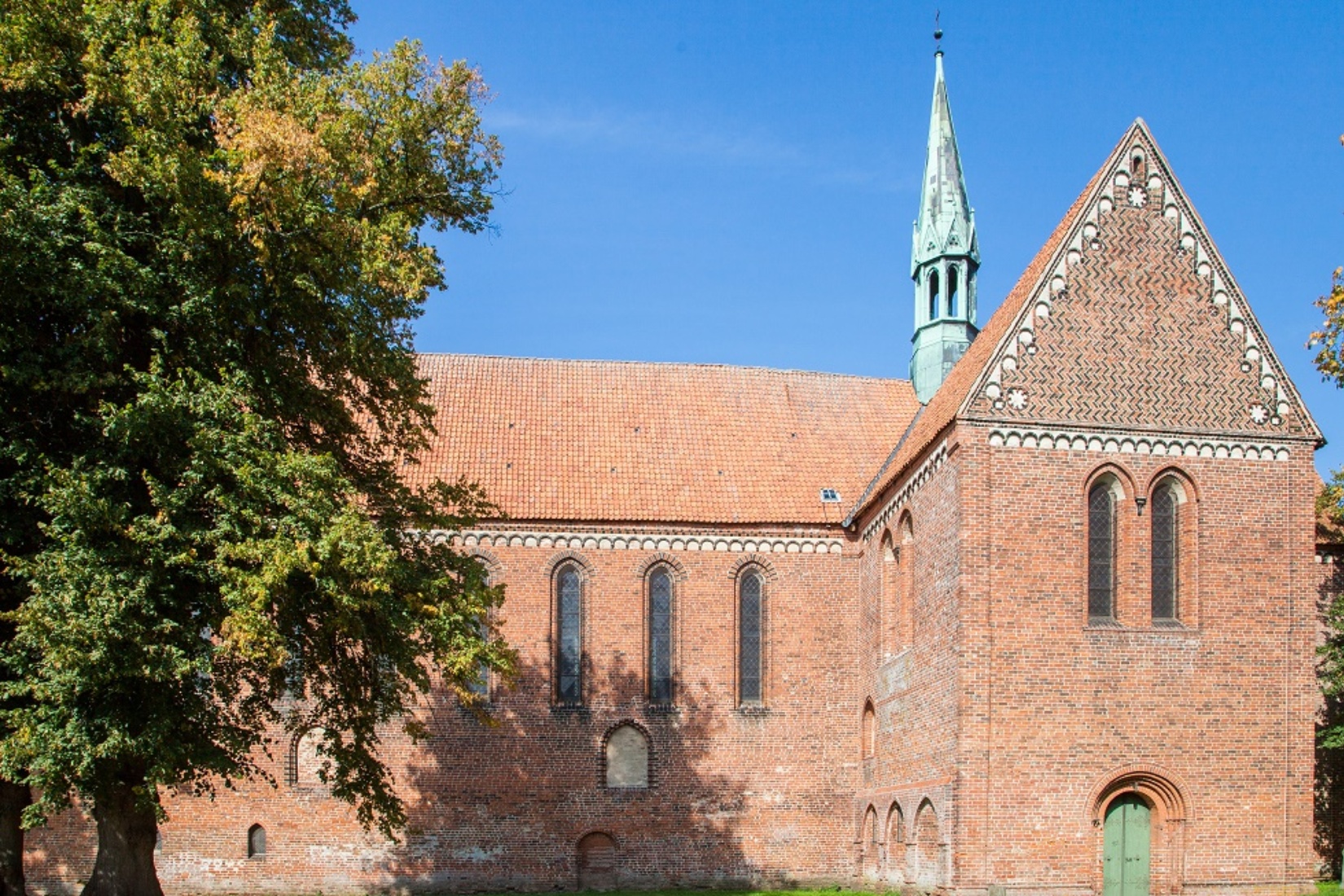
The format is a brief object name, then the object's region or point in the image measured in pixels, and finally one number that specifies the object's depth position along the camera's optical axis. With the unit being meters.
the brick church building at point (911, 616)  18.42
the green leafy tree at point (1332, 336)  17.98
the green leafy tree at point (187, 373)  13.70
